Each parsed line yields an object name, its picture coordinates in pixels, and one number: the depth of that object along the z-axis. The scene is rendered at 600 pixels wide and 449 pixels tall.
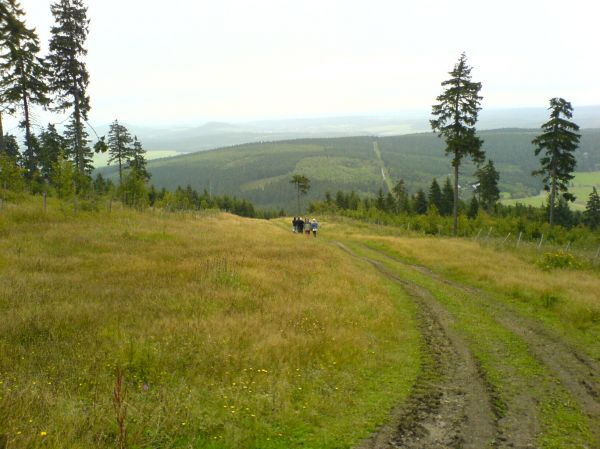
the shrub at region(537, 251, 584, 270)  23.27
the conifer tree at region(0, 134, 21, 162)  56.65
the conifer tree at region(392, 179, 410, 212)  96.31
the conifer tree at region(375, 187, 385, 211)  99.88
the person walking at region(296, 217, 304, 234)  38.09
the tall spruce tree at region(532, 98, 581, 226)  38.62
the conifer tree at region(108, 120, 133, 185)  58.22
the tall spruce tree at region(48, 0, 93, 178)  29.17
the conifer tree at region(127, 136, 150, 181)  62.12
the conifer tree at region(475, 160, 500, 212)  73.31
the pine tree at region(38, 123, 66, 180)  53.69
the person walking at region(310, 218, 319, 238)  35.61
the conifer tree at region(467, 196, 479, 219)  78.86
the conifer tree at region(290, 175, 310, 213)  81.98
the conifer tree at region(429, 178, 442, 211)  86.38
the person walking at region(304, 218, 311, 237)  36.69
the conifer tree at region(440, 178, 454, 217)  86.11
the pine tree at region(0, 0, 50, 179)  17.19
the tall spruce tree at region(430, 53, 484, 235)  34.12
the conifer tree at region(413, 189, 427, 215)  87.44
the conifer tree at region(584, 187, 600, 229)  81.44
